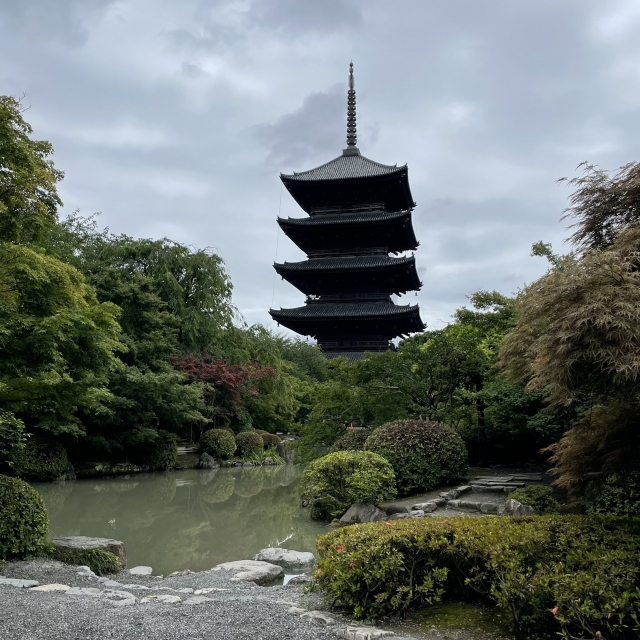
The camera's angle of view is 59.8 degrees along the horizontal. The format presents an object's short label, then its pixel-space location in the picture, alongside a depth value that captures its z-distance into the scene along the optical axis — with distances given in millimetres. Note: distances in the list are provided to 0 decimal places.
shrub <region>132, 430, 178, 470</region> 17422
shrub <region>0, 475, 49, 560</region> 5603
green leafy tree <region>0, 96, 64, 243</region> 5641
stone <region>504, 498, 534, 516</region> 6998
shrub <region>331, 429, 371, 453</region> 10961
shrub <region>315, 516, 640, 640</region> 3043
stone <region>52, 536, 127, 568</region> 6203
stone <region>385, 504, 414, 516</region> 8477
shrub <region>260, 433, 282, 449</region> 22156
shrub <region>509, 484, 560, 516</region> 7223
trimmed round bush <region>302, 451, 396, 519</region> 8641
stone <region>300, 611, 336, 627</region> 3498
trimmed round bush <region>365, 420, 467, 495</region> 9609
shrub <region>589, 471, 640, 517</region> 6137
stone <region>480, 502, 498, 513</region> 8257
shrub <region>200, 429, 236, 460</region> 19312
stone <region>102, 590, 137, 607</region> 4059
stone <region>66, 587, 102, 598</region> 4406
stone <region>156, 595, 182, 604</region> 4199
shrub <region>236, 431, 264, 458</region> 20517
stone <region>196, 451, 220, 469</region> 18609
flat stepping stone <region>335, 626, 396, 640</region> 3156
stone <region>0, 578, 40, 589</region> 4607
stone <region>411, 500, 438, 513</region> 8352
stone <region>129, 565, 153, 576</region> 6172
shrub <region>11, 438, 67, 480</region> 13680
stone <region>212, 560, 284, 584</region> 5859
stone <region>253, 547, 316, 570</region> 6719
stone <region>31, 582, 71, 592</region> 4566
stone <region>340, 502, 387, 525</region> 8281
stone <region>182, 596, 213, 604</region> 4141
